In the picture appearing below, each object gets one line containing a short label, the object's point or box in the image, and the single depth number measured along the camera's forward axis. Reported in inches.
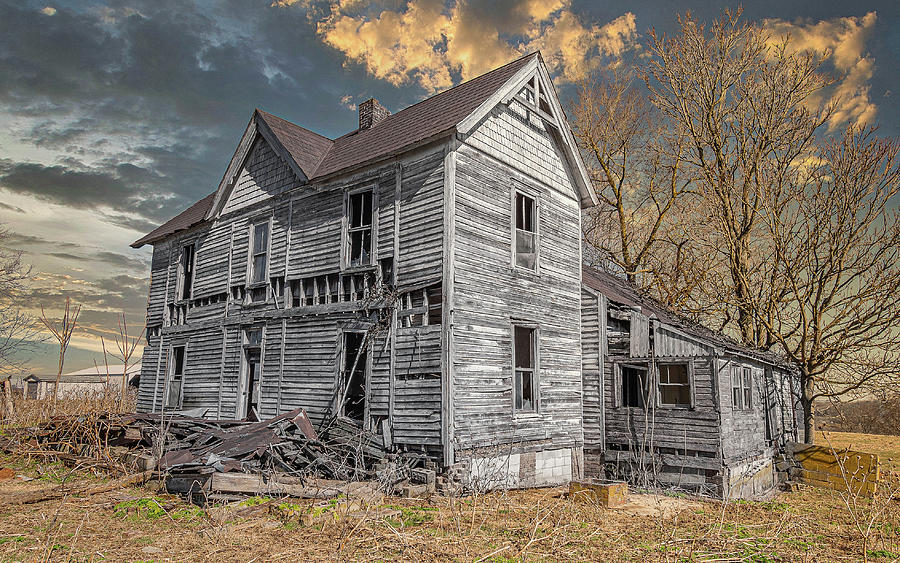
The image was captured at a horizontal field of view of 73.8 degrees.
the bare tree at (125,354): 589.9
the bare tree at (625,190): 1083.9
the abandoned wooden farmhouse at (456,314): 518.9
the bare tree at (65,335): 745.6
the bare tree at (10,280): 1015.0
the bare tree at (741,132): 885.8
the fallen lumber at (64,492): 426.6
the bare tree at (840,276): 778.8
